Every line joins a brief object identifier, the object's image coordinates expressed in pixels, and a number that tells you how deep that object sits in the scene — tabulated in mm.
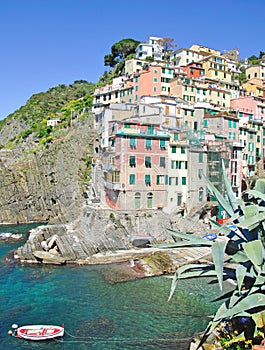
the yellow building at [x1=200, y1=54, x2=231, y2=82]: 78562
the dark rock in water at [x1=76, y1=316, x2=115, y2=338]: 23391
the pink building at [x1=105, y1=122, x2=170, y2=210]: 43906
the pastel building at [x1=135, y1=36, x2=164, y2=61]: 88612
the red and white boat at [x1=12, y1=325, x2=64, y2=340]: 22891
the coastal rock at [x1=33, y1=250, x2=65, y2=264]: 37922
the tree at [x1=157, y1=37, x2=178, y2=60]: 93062
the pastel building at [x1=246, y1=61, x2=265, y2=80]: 91212
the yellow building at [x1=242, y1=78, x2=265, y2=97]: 80250
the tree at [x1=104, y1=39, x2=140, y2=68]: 96625
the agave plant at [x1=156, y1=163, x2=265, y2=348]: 9727
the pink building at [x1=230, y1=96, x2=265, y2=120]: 66438
